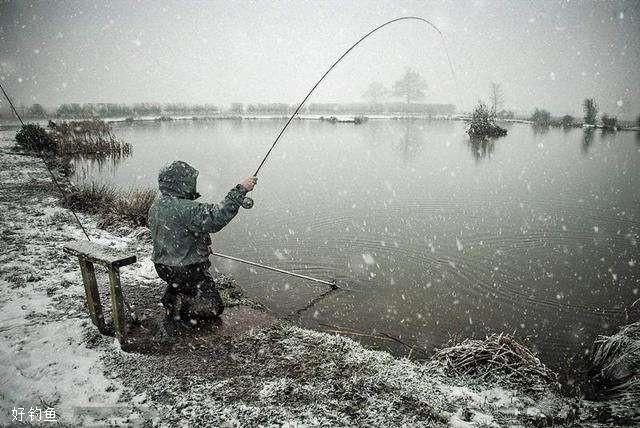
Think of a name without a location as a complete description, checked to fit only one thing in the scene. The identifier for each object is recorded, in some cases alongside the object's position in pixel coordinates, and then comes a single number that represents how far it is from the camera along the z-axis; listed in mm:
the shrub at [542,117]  51041
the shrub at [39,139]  18328
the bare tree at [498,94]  64850
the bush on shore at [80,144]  19969
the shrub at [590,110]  45062
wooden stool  3615
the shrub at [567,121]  47269
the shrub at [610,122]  42750
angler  3734
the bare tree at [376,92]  104438
